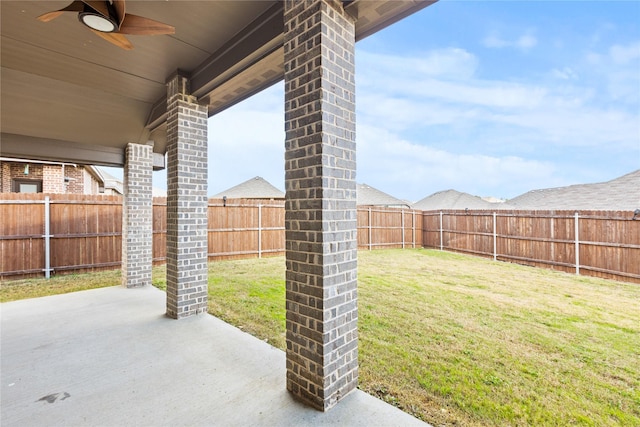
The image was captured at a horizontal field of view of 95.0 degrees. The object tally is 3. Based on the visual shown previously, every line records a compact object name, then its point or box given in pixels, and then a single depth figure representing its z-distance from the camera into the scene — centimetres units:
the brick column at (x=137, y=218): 579
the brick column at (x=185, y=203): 384
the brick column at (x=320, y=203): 205
